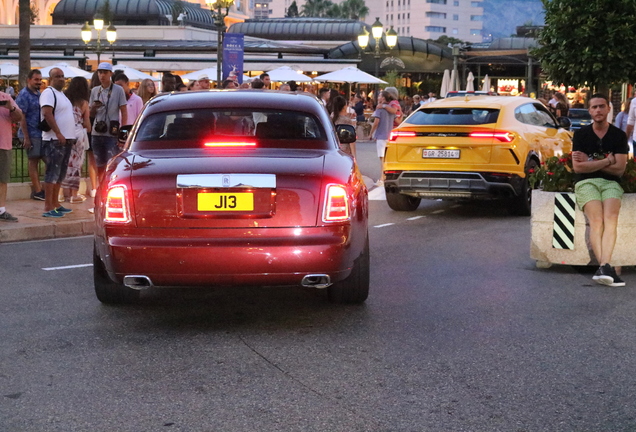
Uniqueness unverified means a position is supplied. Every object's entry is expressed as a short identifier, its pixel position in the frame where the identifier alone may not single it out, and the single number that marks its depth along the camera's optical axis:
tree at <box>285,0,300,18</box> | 160.00
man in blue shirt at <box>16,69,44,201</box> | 13.77
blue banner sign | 21.62
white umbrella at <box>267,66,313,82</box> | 39.91
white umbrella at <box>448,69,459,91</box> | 46.94
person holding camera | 13.62
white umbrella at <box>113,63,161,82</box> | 38.50
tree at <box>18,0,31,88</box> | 19.45
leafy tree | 25.33
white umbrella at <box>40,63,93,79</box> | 38.44
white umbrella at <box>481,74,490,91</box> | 45.44
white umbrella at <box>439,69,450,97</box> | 44.93
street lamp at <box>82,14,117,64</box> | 40.19
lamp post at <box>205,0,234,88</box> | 24.22
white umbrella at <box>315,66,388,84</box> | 40.78
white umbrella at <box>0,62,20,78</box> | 40.31
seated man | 8.72
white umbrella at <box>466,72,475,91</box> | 43.54
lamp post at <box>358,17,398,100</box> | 35.22
